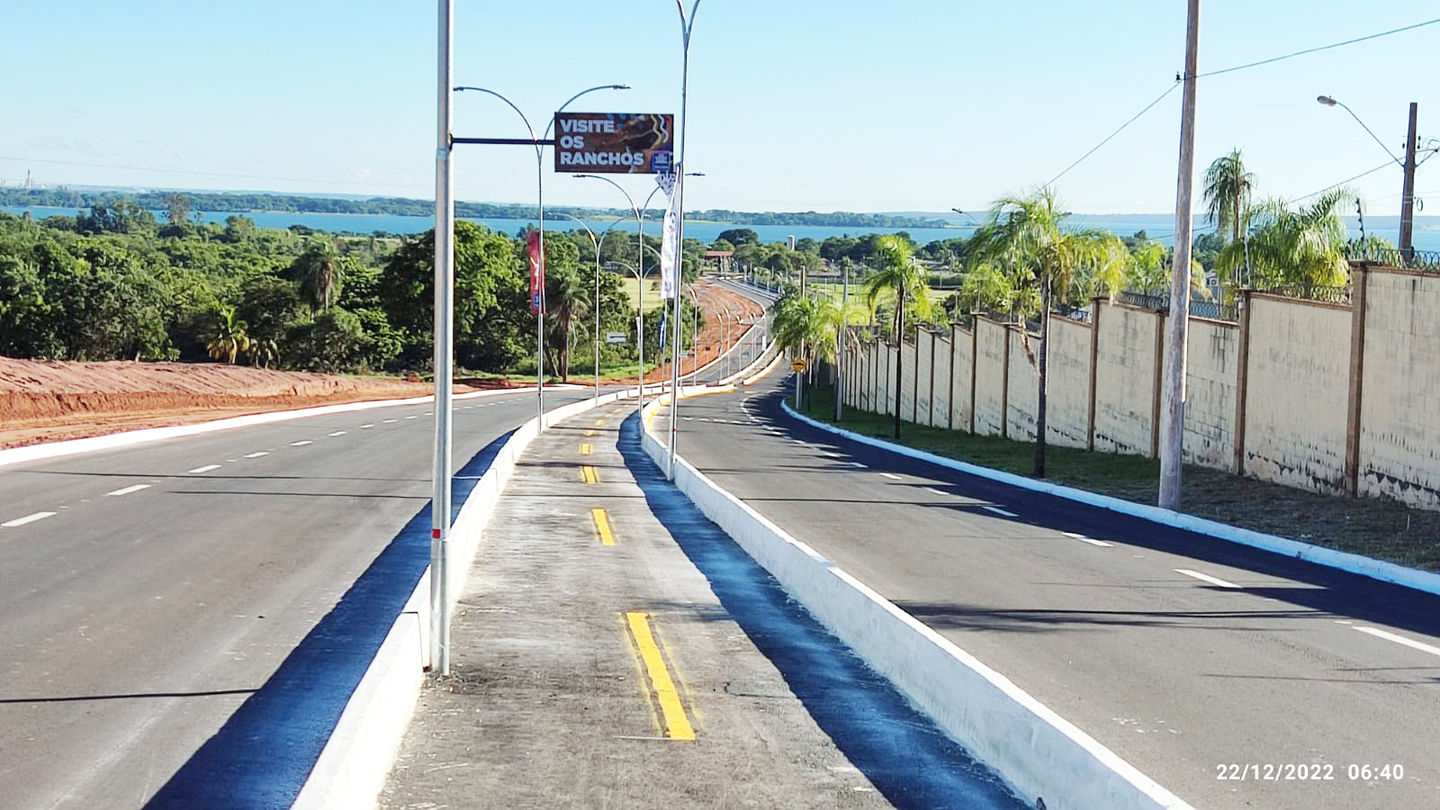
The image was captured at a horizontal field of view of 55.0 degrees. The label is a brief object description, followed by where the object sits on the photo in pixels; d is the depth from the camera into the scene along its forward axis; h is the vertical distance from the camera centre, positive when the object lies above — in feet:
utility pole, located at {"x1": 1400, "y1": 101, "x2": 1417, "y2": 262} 109.50 +9.48
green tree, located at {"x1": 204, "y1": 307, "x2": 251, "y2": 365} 301.84 -8.34
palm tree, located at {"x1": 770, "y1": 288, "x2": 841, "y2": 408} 281.54 -3.44
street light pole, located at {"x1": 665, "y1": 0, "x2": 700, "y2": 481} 101.04 +16.35
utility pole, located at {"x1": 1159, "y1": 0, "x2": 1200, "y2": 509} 76.64 -0.23
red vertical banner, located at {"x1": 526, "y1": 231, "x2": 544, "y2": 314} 135.91 +3.03
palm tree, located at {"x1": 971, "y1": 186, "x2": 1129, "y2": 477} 109.91 +5.34
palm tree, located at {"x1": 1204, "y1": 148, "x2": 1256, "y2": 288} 136.36 +12.71
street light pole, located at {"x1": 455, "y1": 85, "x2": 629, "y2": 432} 158.07 +12.99
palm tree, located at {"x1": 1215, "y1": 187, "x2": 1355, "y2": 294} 115.03 +6.16
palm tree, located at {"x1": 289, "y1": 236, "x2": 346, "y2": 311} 334.03 +6.85
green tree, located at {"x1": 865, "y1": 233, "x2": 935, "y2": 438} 180.24 +4.79
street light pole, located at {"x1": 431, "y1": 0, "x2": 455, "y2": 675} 33.86 -0.21
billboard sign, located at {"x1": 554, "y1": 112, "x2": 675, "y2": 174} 38.75 +4.74
